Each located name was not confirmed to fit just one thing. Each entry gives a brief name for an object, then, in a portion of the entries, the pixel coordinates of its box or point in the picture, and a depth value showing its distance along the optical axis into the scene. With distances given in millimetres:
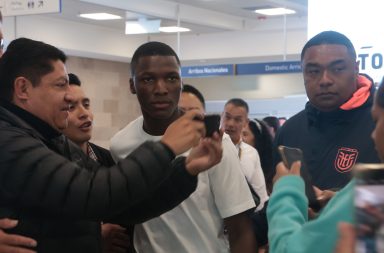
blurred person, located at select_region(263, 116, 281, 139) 9341
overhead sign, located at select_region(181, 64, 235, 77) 14766
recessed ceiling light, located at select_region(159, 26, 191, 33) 15381
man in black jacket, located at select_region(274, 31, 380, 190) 2715
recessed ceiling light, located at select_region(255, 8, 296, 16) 13652
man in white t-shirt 2588
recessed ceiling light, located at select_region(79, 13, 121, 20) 14031
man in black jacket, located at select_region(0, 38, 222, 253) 1999
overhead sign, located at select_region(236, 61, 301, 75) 13711
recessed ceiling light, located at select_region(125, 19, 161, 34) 12797
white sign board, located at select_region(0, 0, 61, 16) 6781
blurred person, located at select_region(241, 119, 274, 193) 7398
